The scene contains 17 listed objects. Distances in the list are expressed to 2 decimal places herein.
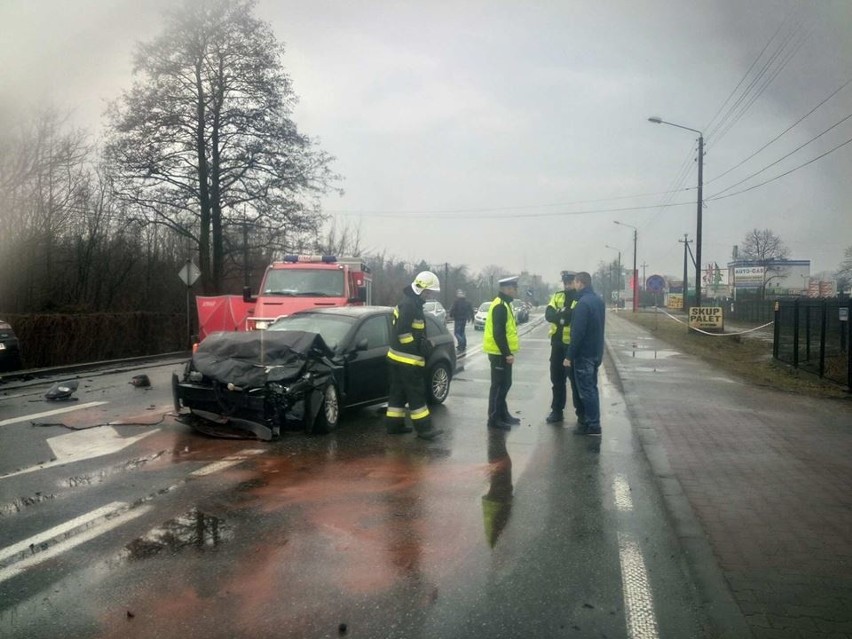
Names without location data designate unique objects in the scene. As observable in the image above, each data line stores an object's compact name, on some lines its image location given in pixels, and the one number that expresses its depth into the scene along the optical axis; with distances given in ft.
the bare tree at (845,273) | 211.41
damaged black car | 25.99
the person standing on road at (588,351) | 28.35
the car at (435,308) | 115.75
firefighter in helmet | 27.07
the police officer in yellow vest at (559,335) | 31.14
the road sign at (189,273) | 75.41
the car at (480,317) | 130.80
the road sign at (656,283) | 110.32
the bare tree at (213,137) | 89.15
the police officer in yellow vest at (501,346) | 29.43
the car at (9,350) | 49.52
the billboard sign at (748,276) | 273.75
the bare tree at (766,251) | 270.67
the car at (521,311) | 157.20
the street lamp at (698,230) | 108.27
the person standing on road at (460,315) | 70.28
